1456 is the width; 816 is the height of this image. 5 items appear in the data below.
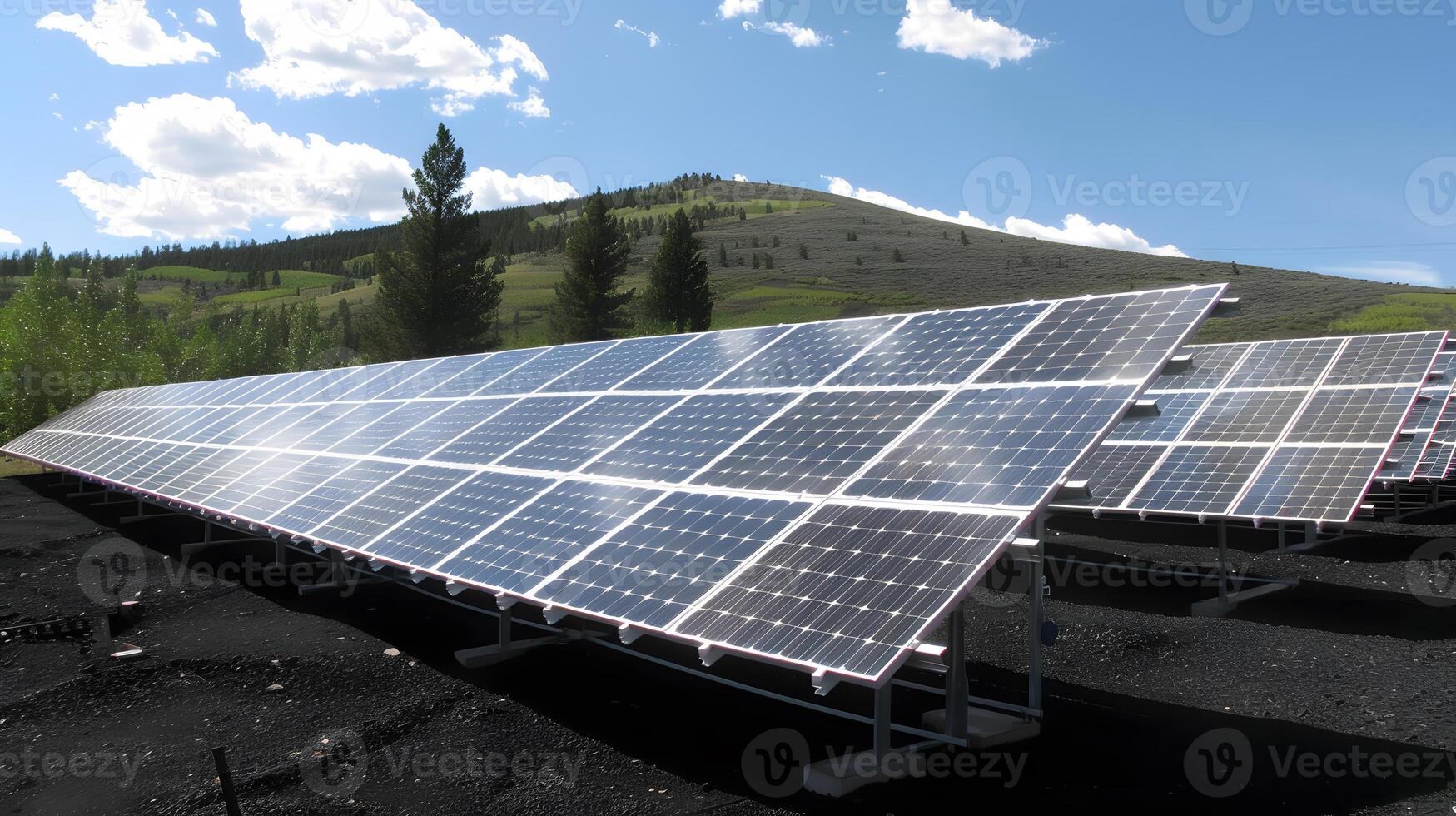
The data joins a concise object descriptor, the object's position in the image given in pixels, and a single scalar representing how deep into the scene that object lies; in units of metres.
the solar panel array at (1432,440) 22.25
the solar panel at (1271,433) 15.61
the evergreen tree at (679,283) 69.88
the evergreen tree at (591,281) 65.44
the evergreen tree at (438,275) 58.97
